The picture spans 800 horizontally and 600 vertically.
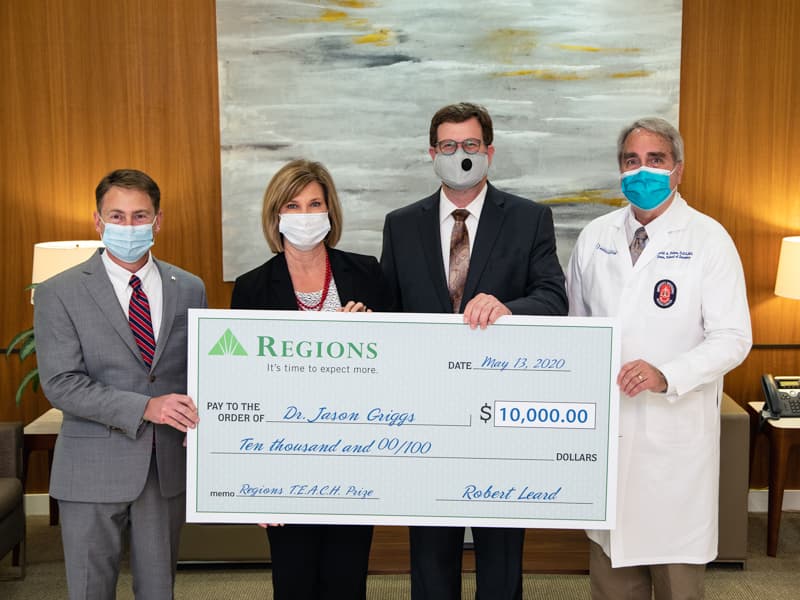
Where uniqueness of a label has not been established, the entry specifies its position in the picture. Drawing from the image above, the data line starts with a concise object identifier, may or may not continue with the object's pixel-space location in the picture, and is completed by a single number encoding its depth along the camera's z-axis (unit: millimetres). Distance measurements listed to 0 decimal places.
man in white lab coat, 2510
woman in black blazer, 2377
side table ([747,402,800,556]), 3812
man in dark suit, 2455
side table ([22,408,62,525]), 3770
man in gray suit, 2227
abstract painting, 4191
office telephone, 3916
